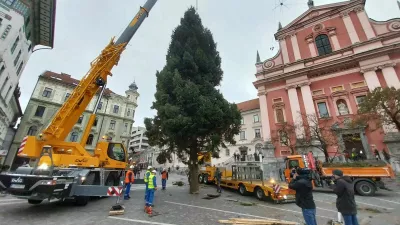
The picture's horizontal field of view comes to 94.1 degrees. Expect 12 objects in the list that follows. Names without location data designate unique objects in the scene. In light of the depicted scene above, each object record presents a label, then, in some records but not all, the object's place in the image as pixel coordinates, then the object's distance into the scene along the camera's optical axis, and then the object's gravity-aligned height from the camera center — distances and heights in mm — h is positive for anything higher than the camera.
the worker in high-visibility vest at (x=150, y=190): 7473 -532
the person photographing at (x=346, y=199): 4512 -460
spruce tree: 11781 +4713
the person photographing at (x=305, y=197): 4816 -449
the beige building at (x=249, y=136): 37469 +8267
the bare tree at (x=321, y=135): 18673 +4469
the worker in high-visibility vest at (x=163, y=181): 14684 -362
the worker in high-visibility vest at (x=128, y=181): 10188 -255
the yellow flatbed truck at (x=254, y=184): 9625 -382
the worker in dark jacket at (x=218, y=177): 13224 -4
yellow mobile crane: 6059 +755
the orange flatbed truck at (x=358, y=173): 11586 +398
